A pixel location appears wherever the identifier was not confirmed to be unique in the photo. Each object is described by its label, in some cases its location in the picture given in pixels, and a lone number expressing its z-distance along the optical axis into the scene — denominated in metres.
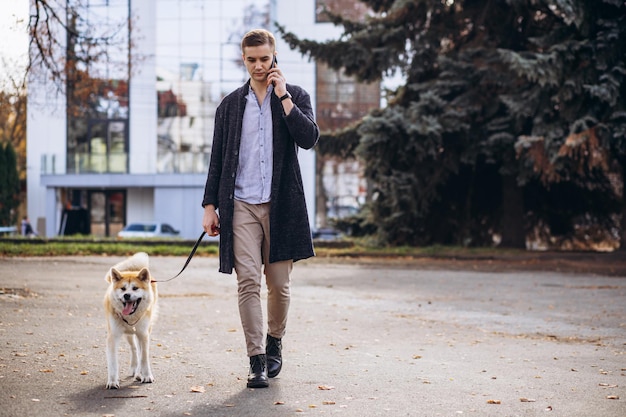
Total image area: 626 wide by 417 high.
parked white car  42.91
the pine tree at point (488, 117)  20.66
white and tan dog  5.89
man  6.11
